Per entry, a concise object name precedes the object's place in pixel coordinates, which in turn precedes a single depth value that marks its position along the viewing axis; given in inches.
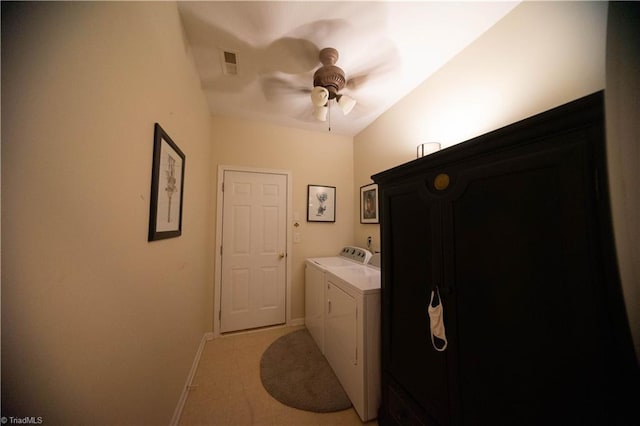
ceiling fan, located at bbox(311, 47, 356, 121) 59.2
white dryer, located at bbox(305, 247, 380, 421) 52.9
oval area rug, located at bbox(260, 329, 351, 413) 58.4
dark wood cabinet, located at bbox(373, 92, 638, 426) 20.8
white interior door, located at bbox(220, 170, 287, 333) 95.4
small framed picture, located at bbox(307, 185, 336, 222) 108.3
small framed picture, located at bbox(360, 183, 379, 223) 95.0
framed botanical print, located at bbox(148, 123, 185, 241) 39.5
